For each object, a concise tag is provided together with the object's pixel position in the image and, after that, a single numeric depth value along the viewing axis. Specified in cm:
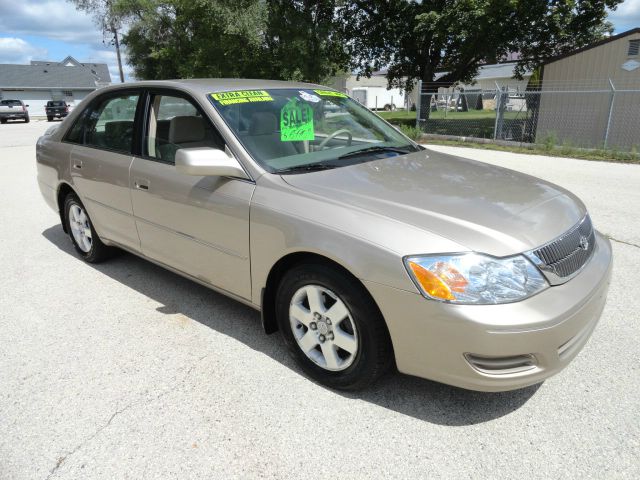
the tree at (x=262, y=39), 1978
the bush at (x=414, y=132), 1538
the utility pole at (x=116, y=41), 3589
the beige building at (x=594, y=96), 1342
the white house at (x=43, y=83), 5391
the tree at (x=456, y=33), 1830
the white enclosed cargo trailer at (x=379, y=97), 4506
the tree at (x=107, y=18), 3444
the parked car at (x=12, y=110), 3212
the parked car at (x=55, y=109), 3466
